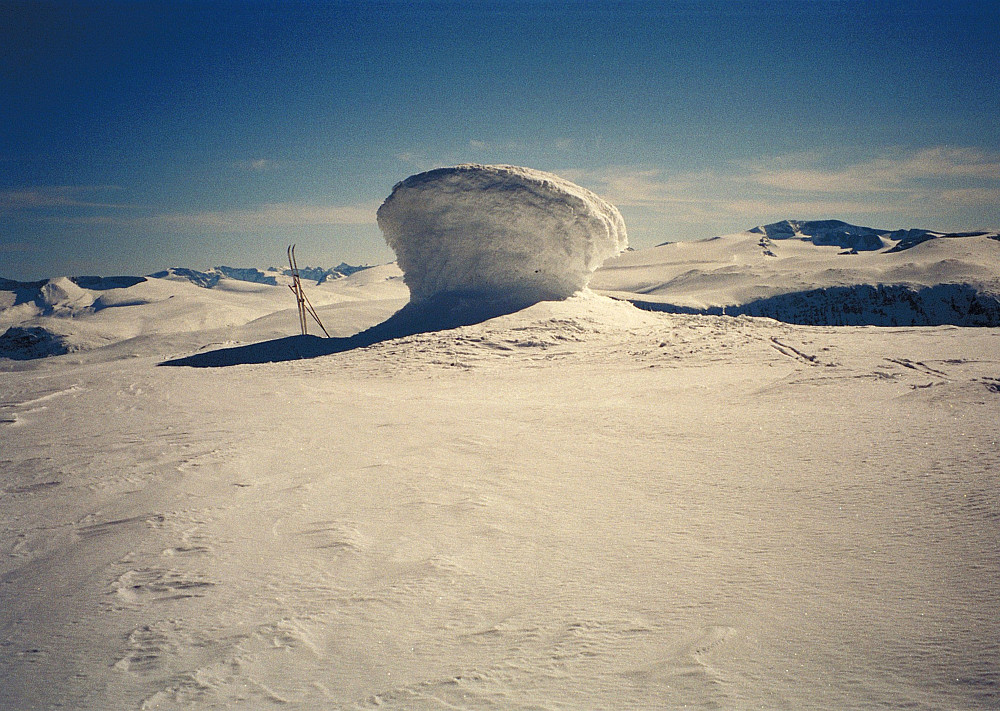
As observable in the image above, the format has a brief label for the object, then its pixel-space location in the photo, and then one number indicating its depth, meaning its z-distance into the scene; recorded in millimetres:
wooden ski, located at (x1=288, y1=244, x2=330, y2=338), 14655
